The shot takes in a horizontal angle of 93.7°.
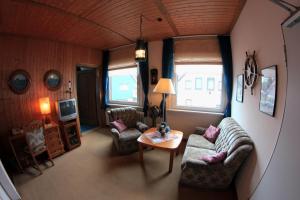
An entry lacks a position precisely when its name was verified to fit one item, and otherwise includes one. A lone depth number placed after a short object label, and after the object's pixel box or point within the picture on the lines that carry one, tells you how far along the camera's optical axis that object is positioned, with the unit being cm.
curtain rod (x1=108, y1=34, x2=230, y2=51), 344
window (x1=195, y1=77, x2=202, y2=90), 369
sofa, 179
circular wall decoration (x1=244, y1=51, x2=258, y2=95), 180
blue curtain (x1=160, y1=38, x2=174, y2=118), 362
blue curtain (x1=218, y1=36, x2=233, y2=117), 315
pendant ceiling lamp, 241
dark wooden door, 498
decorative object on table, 287
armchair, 303
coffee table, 244
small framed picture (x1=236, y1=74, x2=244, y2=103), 234
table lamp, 314
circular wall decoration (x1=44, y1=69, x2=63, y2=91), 342
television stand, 335
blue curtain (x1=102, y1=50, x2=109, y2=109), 479
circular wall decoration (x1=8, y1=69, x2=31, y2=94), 290
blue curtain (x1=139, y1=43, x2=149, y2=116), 400
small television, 333
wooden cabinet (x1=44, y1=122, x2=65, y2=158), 298
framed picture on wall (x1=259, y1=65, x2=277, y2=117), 129
